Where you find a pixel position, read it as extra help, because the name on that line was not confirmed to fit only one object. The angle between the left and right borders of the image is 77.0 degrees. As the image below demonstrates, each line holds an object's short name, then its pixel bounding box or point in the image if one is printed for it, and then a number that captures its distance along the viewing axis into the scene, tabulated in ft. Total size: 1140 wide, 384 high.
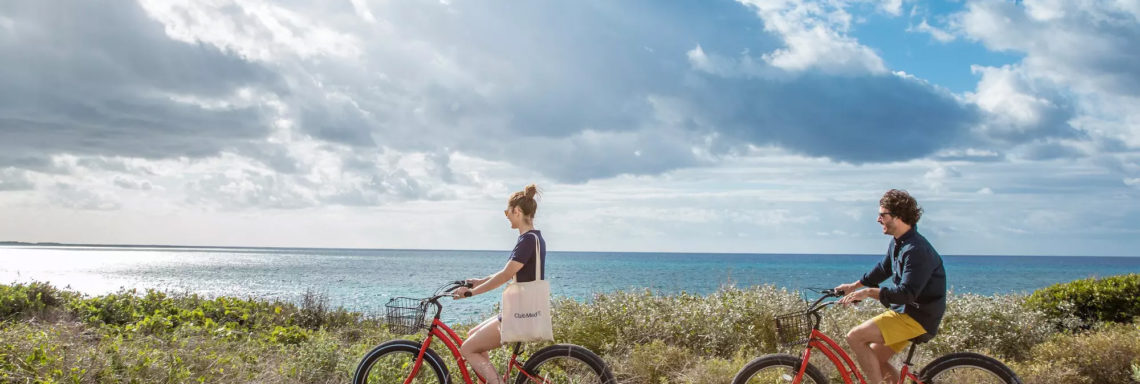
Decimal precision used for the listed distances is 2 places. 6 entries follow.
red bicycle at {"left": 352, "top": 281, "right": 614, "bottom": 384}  17.69
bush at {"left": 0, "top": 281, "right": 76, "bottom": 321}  38.99
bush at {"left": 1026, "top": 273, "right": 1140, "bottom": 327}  38.75
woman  16.56
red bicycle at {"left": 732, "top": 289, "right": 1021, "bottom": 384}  17.20
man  16.30
